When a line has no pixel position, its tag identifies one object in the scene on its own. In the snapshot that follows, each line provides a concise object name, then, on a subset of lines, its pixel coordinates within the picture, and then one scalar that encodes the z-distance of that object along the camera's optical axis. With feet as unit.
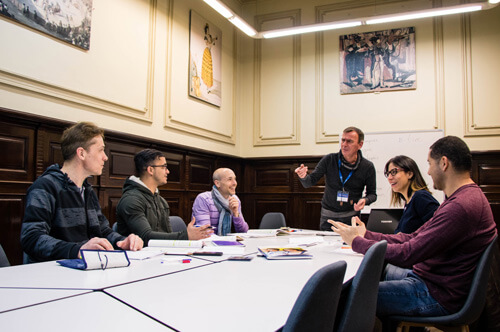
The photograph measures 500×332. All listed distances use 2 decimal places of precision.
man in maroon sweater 5.38
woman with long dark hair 7.27
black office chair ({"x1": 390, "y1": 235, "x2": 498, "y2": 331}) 5.25
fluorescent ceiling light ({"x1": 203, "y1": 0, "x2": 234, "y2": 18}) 14.97
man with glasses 7.45
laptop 9.85
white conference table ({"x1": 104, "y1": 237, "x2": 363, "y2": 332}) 3.10
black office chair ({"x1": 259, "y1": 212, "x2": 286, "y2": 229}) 13.08
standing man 11.70
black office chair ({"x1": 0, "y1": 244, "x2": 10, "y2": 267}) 5.48
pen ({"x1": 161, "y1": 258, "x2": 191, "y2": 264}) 5.68
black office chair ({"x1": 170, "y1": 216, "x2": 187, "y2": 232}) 10.00
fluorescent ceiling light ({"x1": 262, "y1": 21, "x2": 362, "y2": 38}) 16.75
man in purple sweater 10.44
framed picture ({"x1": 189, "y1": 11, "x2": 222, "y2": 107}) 17.54
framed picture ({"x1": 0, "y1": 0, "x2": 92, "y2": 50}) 10.19
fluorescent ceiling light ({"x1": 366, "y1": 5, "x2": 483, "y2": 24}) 15.34
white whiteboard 16.94
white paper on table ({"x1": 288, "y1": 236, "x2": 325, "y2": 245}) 8.29
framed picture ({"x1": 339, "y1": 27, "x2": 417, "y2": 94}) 18.53
